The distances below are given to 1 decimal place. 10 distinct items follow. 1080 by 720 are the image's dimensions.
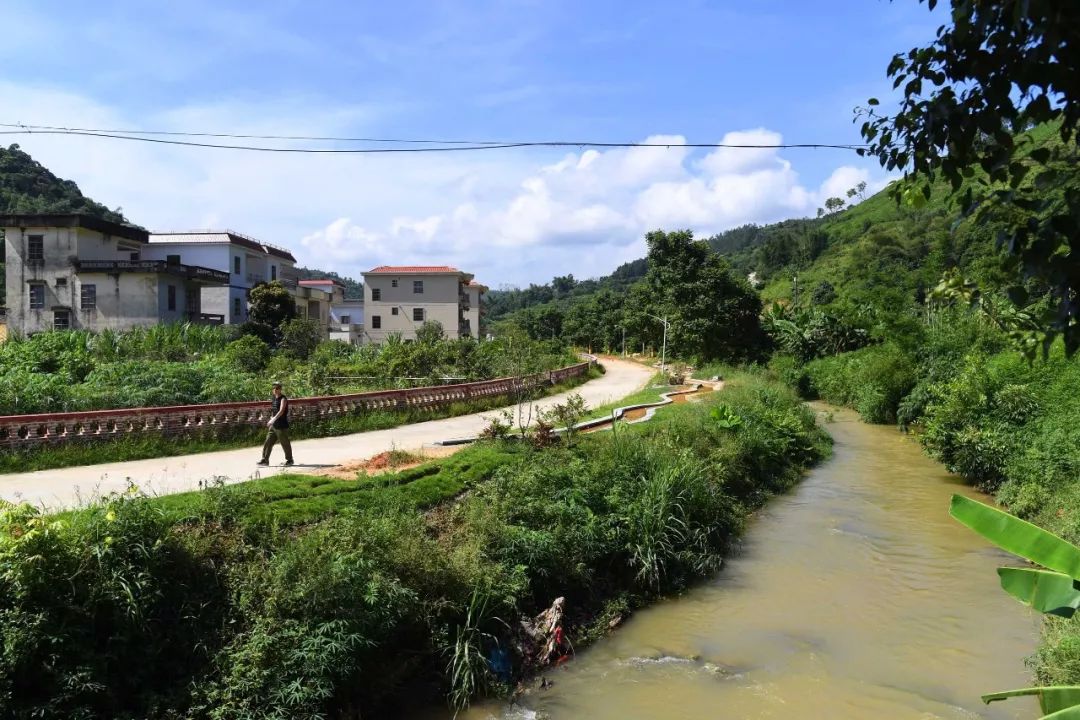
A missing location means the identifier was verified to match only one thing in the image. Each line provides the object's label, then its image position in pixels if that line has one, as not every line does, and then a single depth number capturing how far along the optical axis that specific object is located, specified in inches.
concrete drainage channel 740.3
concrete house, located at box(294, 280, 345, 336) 2630.4
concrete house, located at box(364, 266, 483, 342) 2513.5
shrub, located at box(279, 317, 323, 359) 1640.0
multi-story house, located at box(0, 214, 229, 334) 1800.0
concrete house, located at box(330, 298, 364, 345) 3393.2
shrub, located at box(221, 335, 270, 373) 1126.2
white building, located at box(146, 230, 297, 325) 2220.7
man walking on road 535.8
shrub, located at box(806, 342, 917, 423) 1122.7
